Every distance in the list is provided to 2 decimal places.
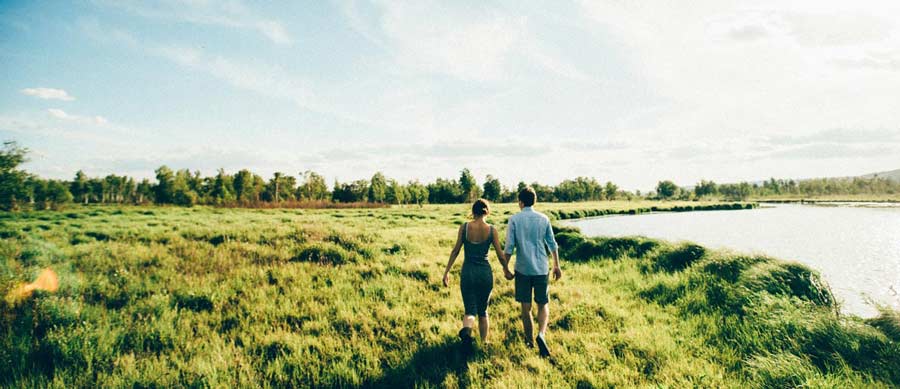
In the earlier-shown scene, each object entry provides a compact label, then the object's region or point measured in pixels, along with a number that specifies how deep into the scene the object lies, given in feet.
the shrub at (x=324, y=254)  39.05
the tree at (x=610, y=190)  501.11
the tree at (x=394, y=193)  328.29
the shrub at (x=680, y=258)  38.99
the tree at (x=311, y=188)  353.63
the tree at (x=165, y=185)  324.60
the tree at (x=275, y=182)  327.67
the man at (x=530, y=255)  18.54
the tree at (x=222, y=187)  314.55
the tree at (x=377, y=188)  339.98
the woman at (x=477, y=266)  18.10
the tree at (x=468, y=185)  355.56
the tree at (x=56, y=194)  333.62
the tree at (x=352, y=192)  361.10
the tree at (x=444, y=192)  396.74
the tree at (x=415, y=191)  361.61
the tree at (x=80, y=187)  419.54
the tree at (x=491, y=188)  409.08
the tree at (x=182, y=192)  313.98
